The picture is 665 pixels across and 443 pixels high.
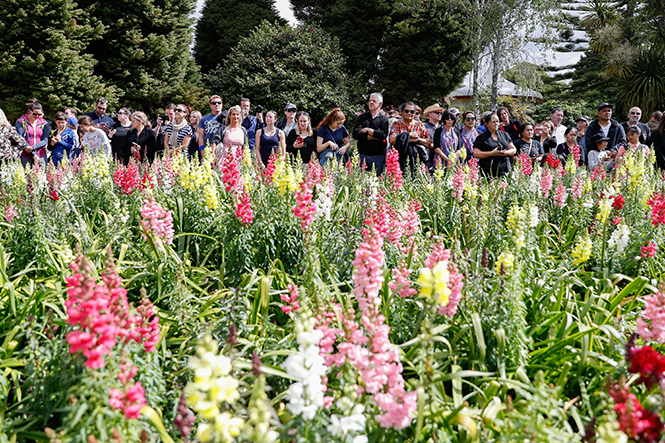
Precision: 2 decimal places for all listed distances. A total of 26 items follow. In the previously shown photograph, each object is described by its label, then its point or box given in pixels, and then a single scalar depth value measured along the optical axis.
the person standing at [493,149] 7.51
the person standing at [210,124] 8.20
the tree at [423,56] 28.95
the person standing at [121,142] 9.73
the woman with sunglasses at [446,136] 8.59
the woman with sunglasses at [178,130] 9.03
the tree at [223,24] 32.79
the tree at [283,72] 23.75
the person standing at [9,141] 7.89
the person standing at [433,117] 9.70
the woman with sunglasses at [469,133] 8.99
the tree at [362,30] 30.66
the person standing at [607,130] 8.95
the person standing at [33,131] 8.86
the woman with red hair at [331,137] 8.45
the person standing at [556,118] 10.55
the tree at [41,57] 18.05
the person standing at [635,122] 9.30
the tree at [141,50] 21.53
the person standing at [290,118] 10.30
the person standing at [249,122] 9.53
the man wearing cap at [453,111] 8.74
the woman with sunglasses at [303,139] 9.10
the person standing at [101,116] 11.12
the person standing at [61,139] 9.12
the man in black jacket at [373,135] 7.93
